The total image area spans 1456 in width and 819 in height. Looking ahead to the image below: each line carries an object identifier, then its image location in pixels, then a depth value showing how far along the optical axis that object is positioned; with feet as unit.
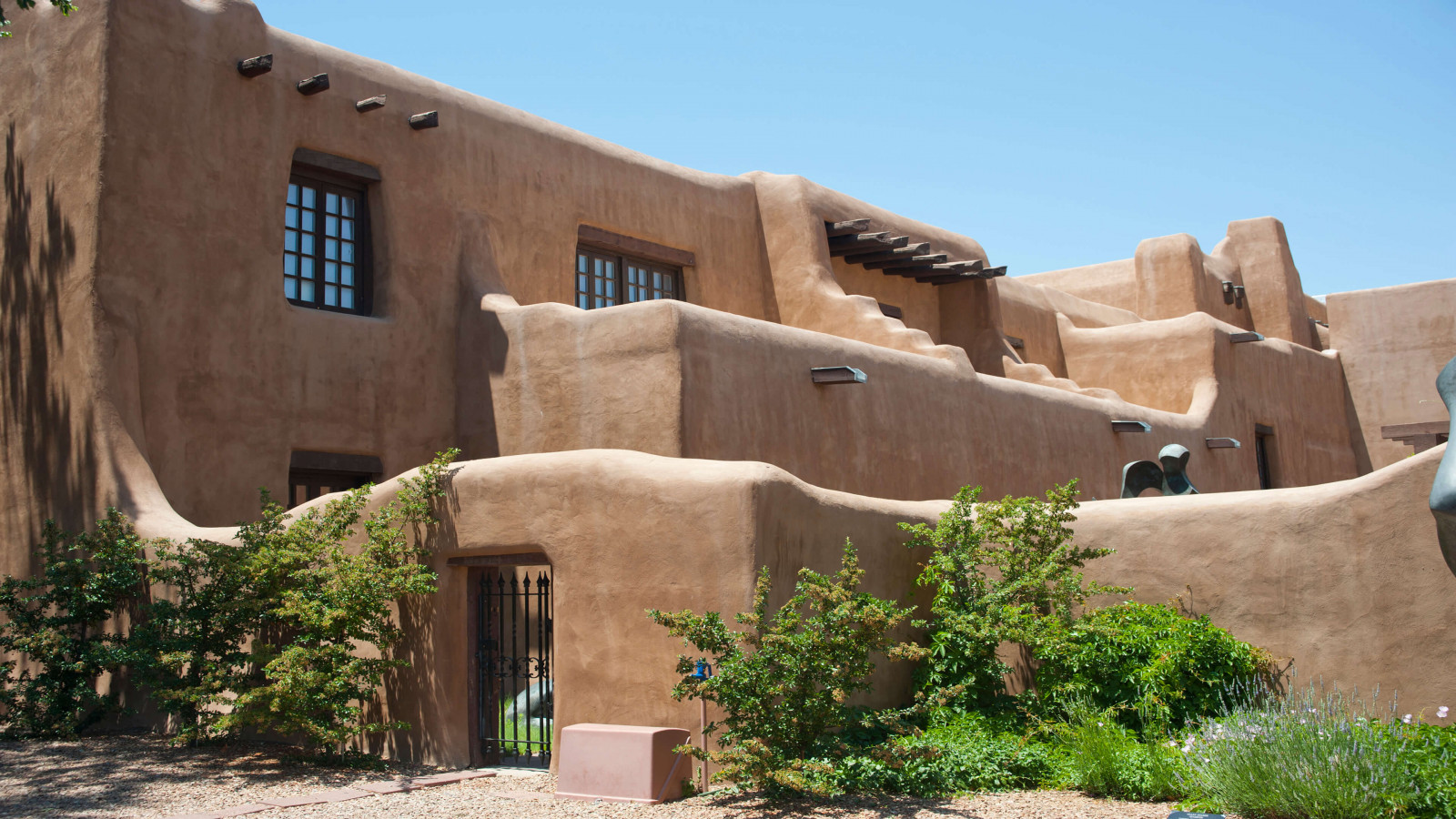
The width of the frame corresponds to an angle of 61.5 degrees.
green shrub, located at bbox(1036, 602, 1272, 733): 30.27
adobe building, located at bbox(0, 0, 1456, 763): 30.22
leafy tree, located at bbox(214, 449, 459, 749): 30.55
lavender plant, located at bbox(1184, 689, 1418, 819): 22.84
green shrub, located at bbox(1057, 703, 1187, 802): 26.12
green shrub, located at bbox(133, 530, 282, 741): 31.99
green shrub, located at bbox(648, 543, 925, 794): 26.61
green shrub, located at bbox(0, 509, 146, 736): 35.14
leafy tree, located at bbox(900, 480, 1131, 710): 32.22
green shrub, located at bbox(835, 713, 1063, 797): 27.27
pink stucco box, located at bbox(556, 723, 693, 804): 26.94
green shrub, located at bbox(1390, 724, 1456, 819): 22.70
